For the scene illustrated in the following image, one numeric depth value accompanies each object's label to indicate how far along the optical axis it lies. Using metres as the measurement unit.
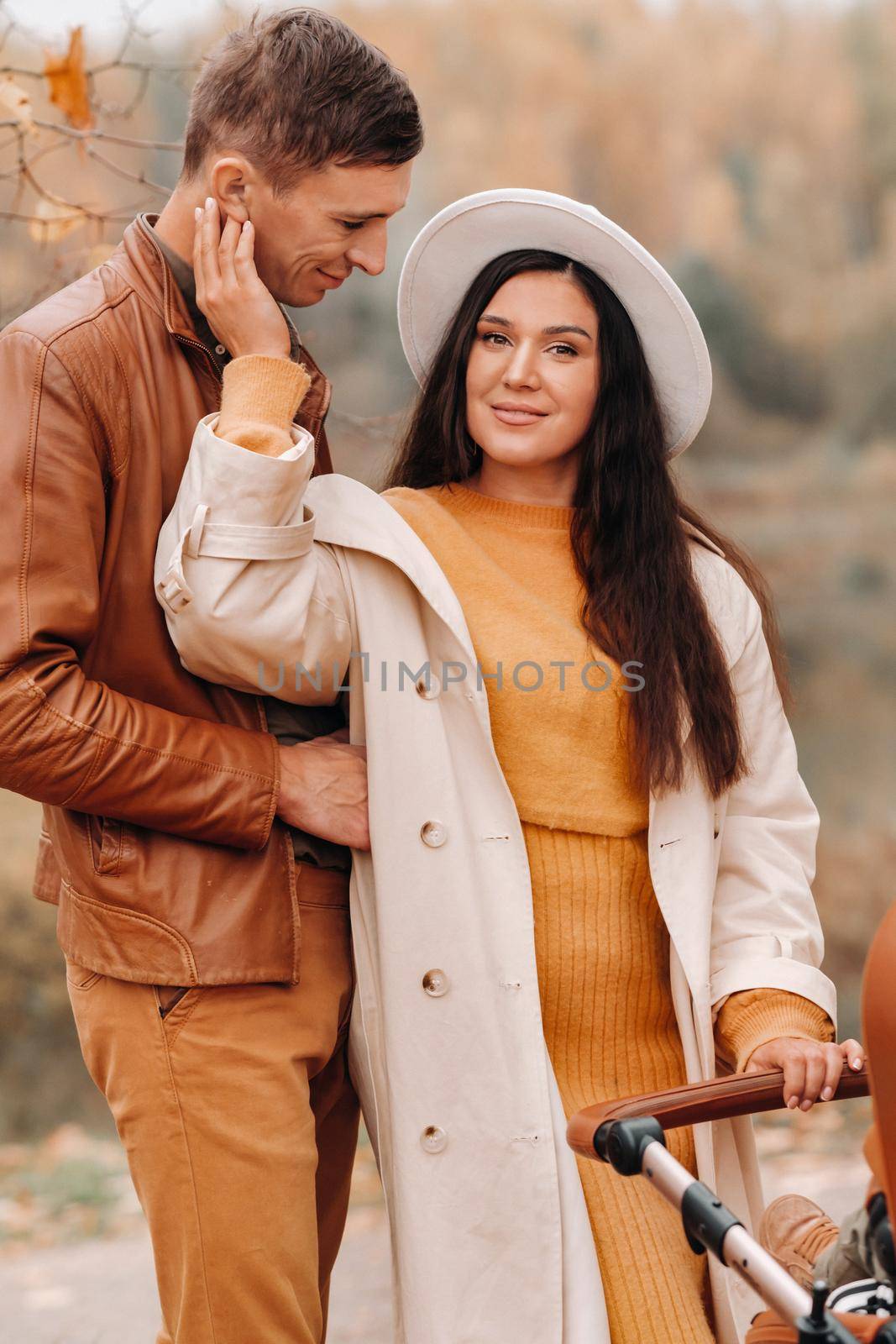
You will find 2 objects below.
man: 4.01
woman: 4.38
